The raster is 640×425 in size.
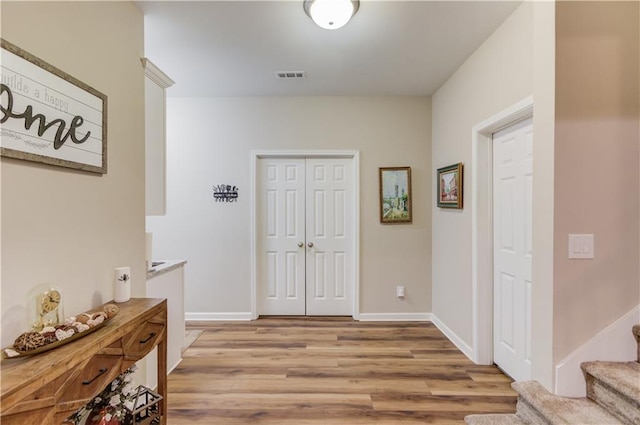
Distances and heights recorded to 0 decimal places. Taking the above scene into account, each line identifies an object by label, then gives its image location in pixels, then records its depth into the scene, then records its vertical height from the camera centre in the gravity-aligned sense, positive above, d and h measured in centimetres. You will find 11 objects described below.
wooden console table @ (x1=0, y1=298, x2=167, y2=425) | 90 -58
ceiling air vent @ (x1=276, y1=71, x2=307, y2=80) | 289 +136
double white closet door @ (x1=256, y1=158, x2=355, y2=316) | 366 -30
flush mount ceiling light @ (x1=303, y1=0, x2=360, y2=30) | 186 +129
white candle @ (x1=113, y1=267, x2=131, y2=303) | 170 -42
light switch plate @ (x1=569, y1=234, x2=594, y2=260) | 148 -18
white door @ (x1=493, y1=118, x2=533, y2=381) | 212 -27
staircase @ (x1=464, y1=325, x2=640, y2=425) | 130 -91
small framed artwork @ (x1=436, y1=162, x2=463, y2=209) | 281 +26
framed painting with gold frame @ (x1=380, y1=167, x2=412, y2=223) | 354 +20
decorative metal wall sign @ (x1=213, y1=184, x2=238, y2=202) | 356 +24
